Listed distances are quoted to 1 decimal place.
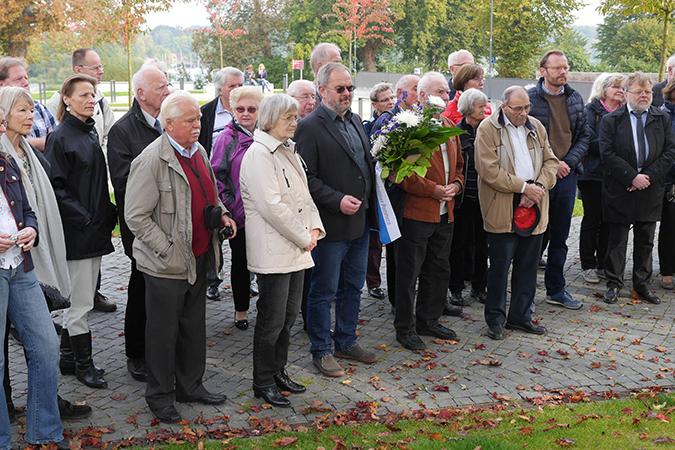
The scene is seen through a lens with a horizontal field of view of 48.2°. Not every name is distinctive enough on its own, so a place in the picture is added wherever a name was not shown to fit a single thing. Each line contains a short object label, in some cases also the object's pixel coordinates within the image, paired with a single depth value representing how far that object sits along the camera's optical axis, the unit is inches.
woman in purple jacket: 276.8
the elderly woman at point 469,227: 305.3
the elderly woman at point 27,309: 180.7
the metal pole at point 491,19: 1810.8
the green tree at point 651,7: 691.4
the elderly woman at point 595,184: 359.6
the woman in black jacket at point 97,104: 309.6
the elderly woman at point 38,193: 192.5
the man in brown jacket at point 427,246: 269.1
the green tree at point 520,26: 1925.4
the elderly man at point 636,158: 331.6
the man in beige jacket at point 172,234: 203.2
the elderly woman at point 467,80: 327.3
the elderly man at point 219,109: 307.9
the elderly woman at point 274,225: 216.2
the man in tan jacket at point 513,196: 281.6
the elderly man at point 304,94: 307.7
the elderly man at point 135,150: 231.5
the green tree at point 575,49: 2761.1
